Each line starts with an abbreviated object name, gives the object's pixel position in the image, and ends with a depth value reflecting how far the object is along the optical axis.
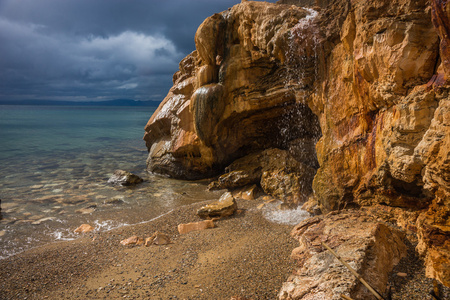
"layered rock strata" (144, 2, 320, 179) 7.36
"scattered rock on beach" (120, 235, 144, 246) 5.45
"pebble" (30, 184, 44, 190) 10.25
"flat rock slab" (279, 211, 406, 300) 2.68
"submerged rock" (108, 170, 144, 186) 10.32
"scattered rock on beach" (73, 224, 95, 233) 6.52
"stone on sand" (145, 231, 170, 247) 5.25
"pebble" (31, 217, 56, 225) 7.08
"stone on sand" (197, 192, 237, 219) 6.42
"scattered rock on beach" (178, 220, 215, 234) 5.77
